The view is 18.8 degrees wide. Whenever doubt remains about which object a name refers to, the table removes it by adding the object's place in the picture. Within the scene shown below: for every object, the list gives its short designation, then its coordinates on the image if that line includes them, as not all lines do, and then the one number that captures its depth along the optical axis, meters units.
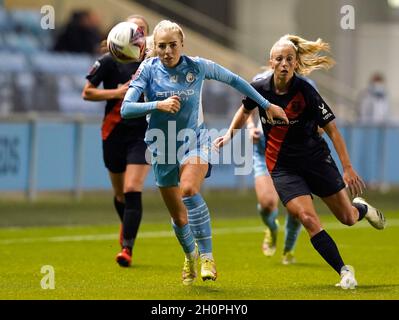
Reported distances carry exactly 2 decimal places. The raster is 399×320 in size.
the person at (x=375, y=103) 27.39
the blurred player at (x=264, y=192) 12.81
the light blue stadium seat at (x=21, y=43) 24.59
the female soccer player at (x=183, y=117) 9.64
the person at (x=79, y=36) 25.48
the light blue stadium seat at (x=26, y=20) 25.28
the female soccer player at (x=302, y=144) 9.90
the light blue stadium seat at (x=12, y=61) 23.47
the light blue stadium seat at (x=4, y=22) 24.83
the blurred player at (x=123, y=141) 11.86
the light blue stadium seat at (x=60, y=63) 24.25
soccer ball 10.48
